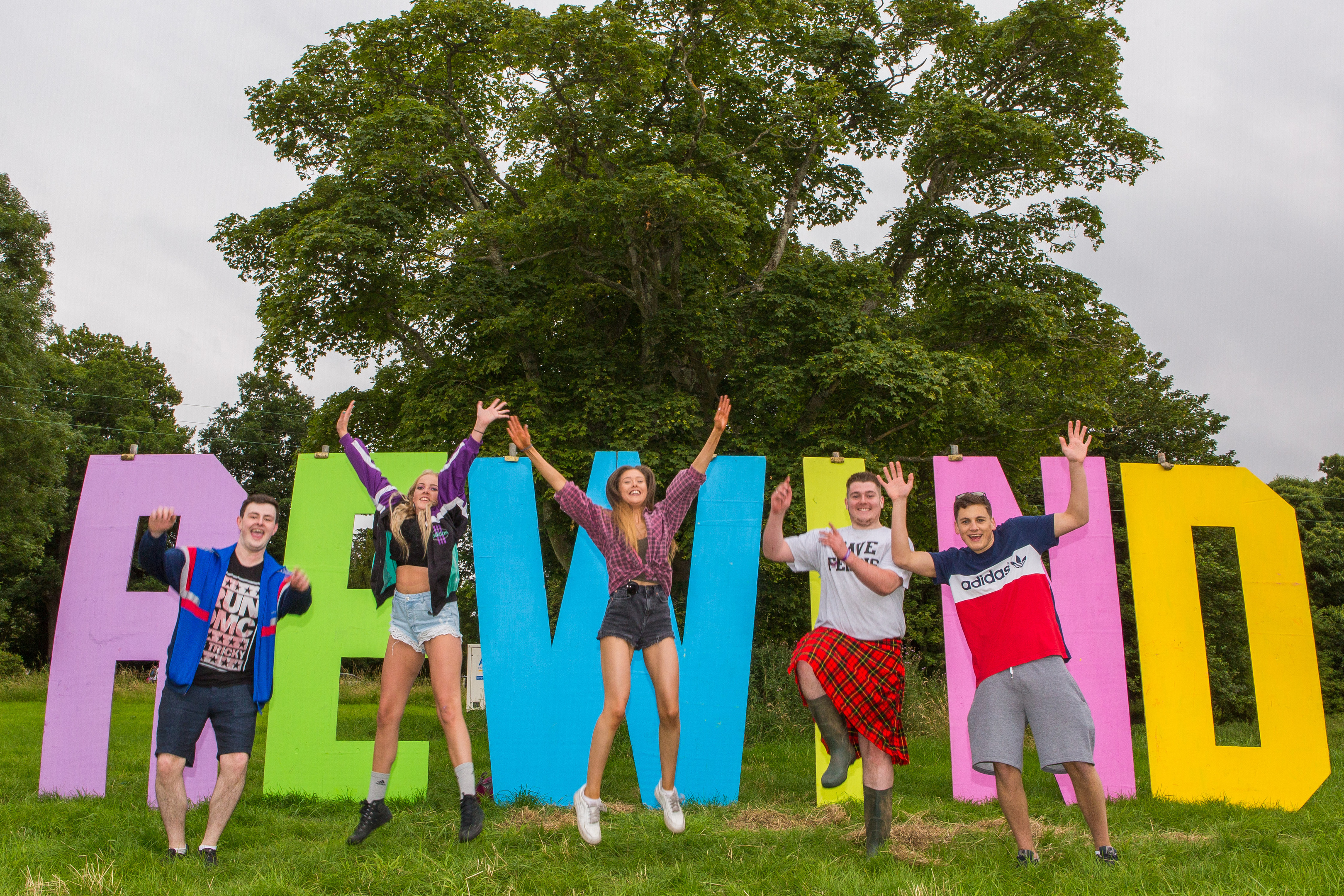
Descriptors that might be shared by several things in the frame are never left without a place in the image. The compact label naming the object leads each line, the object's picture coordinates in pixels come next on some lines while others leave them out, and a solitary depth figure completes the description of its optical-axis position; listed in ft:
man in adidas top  14.15
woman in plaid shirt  15.58
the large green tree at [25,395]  68.74
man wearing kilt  15.43
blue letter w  20.51
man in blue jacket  15.17
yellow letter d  19.71
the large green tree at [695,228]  42.96
